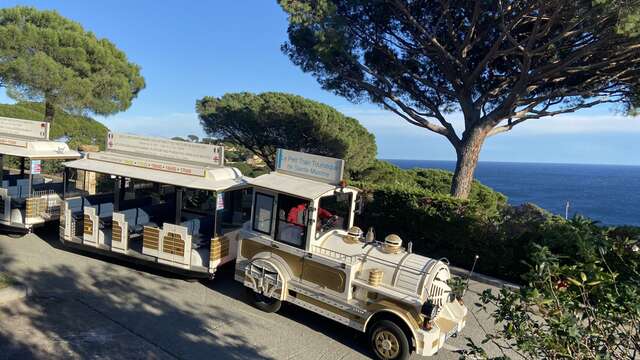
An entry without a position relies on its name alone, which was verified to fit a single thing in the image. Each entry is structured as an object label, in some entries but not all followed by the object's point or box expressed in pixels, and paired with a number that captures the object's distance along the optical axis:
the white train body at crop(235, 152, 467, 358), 6.11
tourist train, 6.23
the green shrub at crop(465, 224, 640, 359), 2.45
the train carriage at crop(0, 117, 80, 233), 10.49
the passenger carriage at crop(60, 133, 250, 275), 8.36
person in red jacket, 6.96
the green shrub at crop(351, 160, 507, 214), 24.71
